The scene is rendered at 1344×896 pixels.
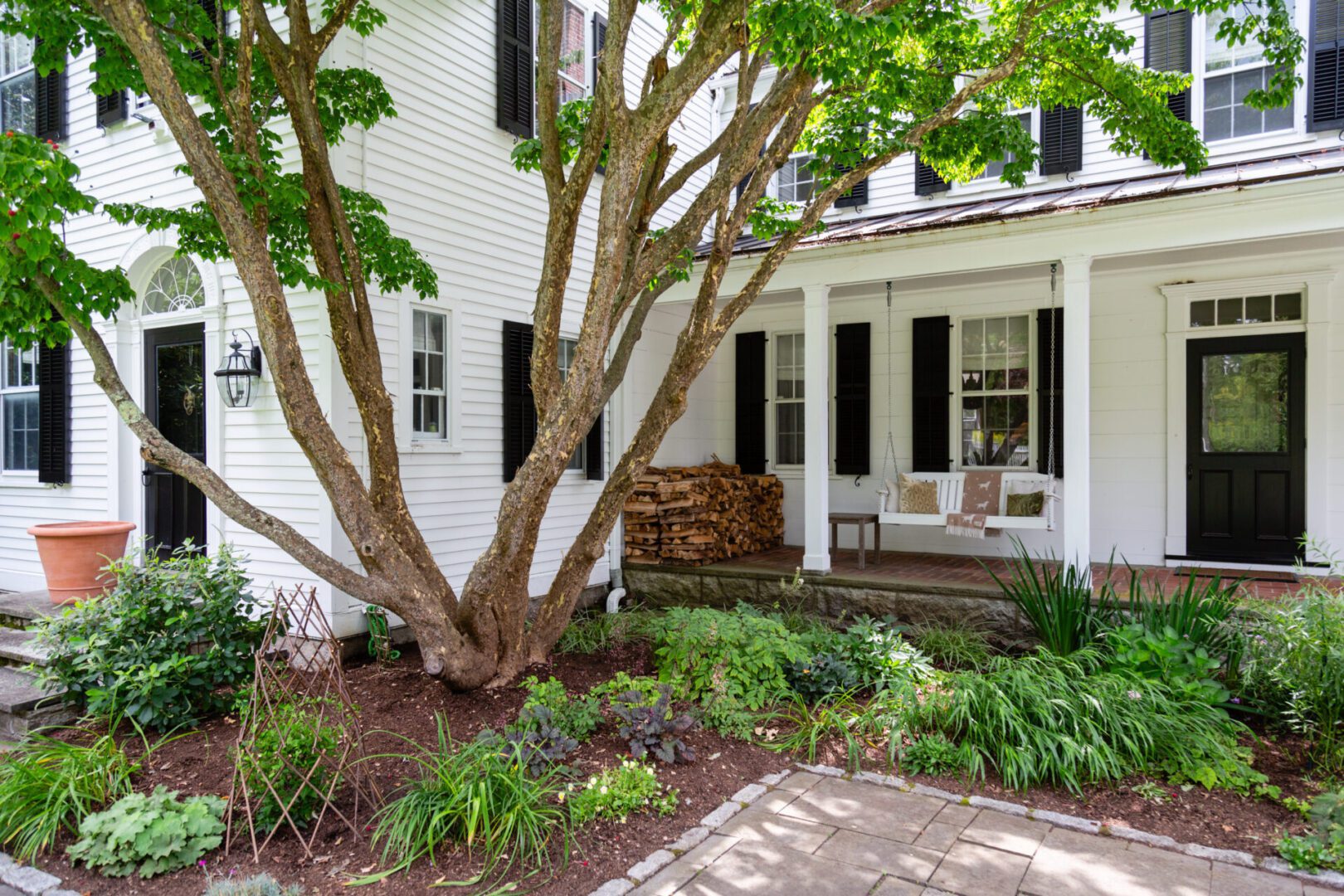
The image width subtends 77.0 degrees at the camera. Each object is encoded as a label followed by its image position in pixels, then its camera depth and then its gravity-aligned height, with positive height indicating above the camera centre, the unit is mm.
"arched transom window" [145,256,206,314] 6785 +1240
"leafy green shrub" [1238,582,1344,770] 4070 -1134
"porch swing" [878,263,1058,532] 6785 -497
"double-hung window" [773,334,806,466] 9336 +462
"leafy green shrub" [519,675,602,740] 4180 -1355
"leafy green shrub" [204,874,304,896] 2826 -1513
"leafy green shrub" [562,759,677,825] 3475 -1498
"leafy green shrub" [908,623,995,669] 5730 -1420
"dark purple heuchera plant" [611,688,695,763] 4012 -1392
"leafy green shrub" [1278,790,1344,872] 3164 -1545
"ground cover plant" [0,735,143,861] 3385 -1473
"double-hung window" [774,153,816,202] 9562 +2921
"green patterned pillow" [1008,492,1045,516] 7199 -537
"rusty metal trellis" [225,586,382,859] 3283 -1367
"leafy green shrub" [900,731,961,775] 4098 -1548
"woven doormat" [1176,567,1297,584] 6688 -1079
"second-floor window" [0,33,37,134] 7762 +3285
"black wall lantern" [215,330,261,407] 6027 +452
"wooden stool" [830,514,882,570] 7270 -705
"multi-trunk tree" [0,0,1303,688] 4133 +1424
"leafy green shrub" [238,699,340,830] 3375 -1351
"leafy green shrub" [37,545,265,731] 4414 -1113
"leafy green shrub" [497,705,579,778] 3736 -1371
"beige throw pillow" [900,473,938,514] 7742 -513
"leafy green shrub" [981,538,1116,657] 5203 -1064
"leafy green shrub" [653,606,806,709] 4852 -1288
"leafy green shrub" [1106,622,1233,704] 4453 -1158
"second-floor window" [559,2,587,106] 7938 +3661
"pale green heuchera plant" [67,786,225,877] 3182 -1520
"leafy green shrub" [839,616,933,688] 5094 -1339
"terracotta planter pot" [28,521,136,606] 5914 -854
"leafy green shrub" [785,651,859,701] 5000 -1411
